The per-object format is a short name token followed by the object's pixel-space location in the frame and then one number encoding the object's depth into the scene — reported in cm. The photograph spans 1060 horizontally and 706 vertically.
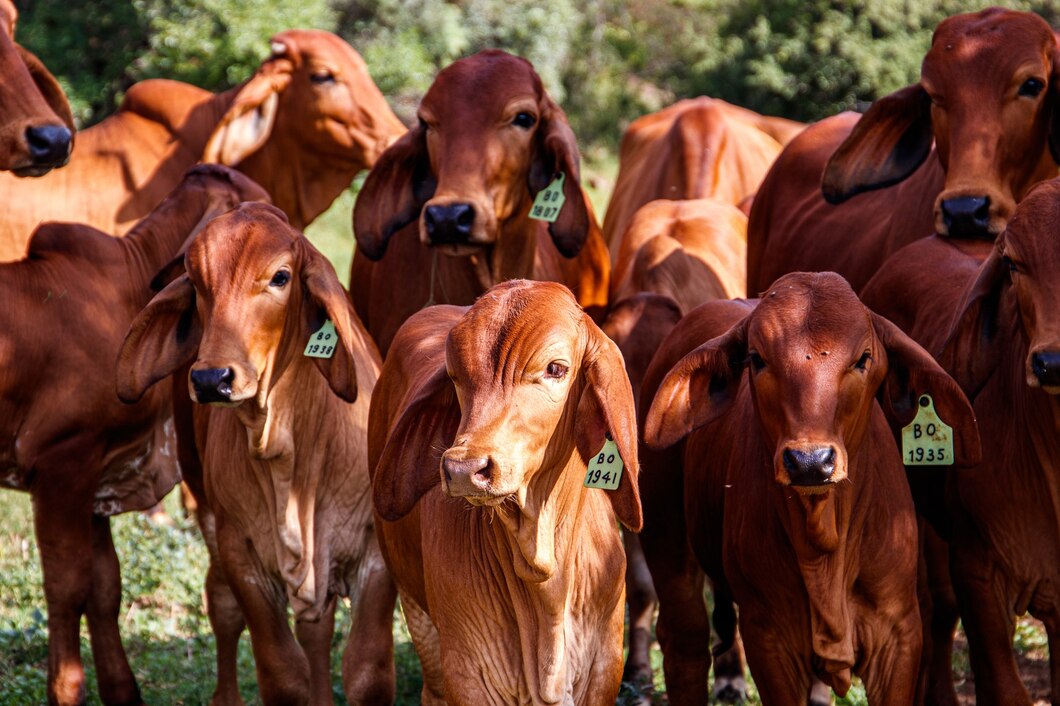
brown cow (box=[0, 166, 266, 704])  1280
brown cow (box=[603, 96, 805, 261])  1950
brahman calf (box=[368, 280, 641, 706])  865
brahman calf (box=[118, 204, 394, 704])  1109
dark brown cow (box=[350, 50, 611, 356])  1312
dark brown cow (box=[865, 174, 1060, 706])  1029
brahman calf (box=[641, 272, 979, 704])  925
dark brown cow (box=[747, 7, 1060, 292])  1234
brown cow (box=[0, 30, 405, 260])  1758
